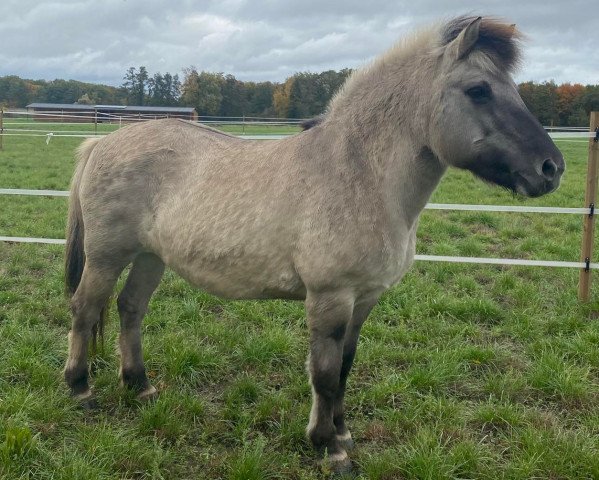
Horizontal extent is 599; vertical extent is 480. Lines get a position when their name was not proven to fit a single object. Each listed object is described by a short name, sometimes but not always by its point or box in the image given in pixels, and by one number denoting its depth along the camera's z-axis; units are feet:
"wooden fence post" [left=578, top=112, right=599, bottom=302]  18.54
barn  89.57
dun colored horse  8.78
